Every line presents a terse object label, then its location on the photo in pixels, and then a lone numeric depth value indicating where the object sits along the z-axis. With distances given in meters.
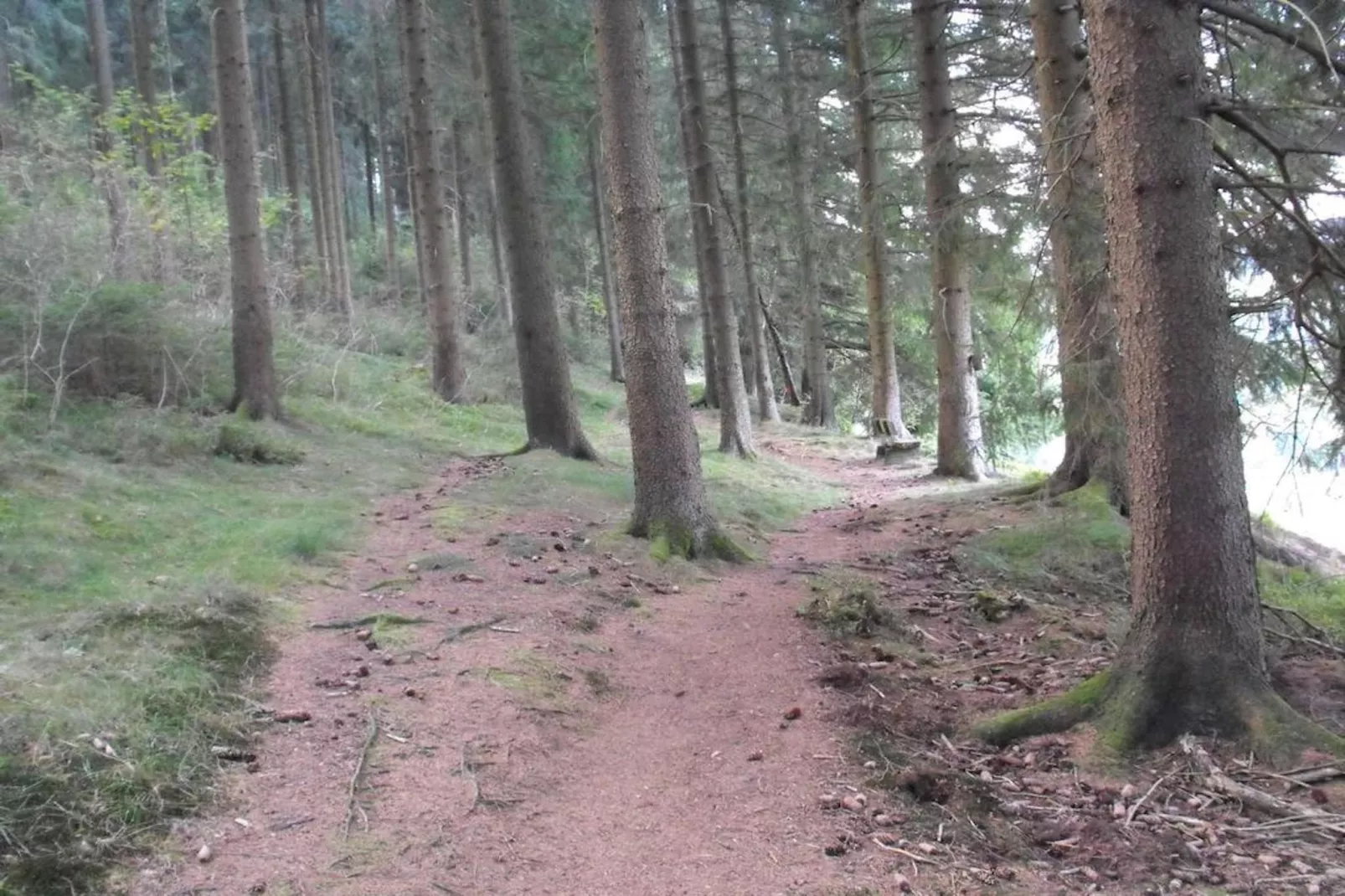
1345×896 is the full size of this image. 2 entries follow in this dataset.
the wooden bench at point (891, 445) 17.67
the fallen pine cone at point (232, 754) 4.07
